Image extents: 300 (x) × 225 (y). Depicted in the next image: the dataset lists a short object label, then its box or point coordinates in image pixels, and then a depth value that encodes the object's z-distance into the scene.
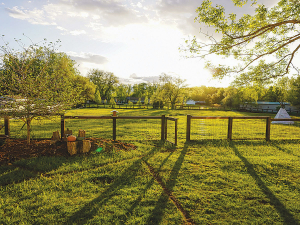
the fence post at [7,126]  7.73
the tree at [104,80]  80.25
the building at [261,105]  53.51
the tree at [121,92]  94.00
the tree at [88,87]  49.53
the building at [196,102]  114.66
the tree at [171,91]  45.31
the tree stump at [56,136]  6.92
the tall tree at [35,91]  6.28
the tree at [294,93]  38.52
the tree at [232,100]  50.02
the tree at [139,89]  109.64
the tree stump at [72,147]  6.27
